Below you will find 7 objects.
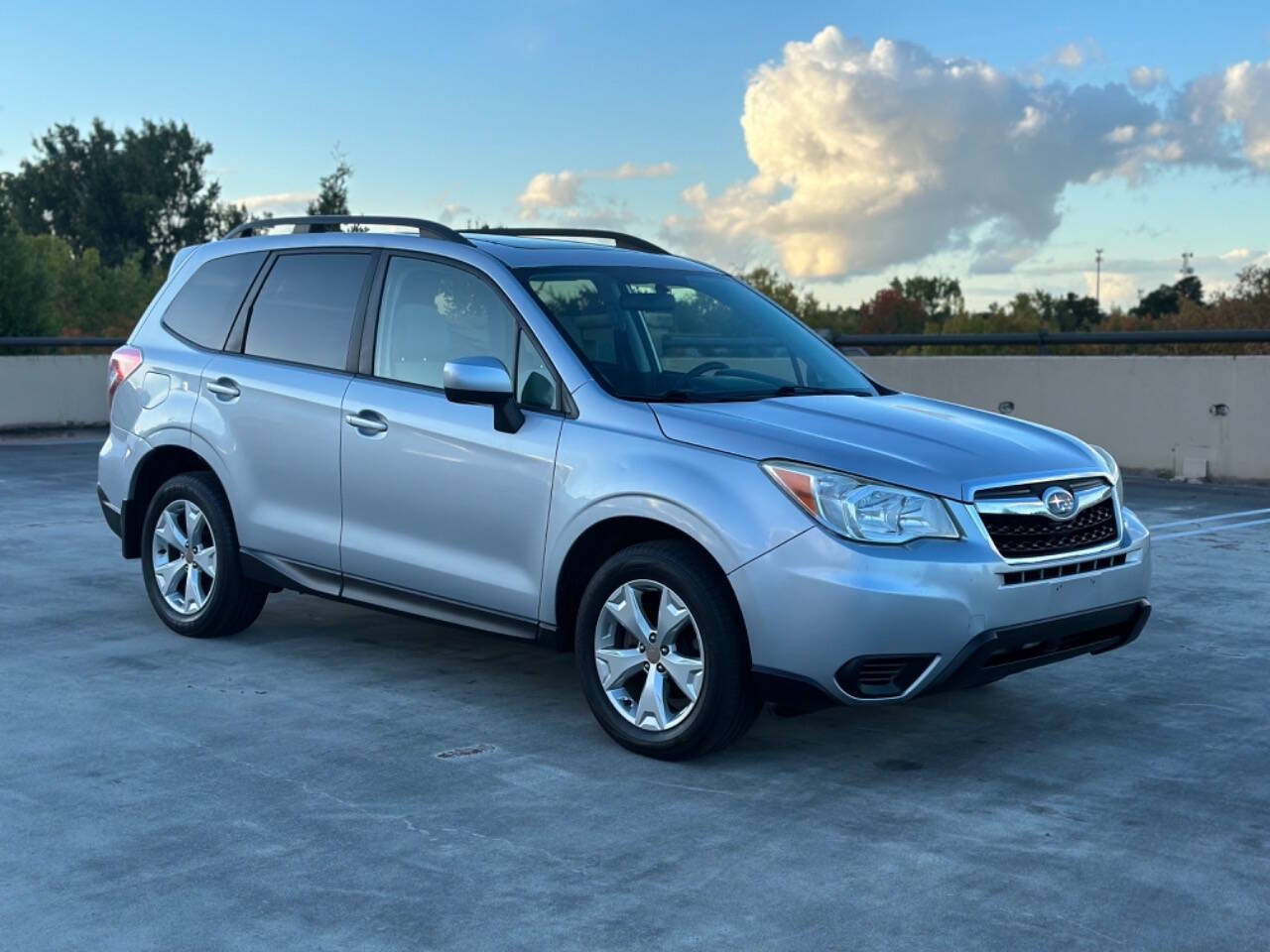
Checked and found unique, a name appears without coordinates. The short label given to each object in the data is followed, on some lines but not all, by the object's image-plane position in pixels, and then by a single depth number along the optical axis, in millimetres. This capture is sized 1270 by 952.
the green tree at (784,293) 61531
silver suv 5125
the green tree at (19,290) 31266
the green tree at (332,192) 29656
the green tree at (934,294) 131500
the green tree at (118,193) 79688
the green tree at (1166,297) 102338
